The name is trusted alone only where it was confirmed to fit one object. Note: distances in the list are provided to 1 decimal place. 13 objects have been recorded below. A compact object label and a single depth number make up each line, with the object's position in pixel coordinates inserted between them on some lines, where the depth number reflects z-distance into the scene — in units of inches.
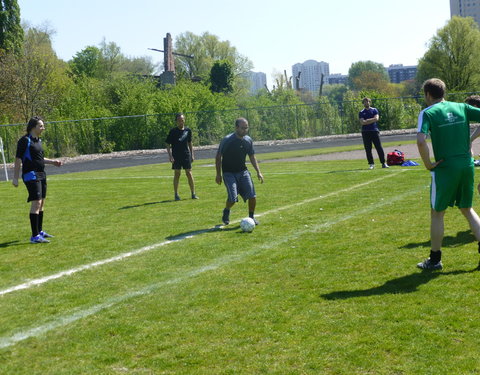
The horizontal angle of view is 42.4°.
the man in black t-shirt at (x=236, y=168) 412.5
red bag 756.6
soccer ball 382.6
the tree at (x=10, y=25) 2166.6
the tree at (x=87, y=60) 3482.5
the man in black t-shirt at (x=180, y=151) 580.1
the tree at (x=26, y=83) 1809.8
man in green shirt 248.5
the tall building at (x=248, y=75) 3481.8
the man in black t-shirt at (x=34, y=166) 394.9
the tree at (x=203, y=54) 3449.8
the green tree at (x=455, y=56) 2925.7
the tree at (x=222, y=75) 2679.6
